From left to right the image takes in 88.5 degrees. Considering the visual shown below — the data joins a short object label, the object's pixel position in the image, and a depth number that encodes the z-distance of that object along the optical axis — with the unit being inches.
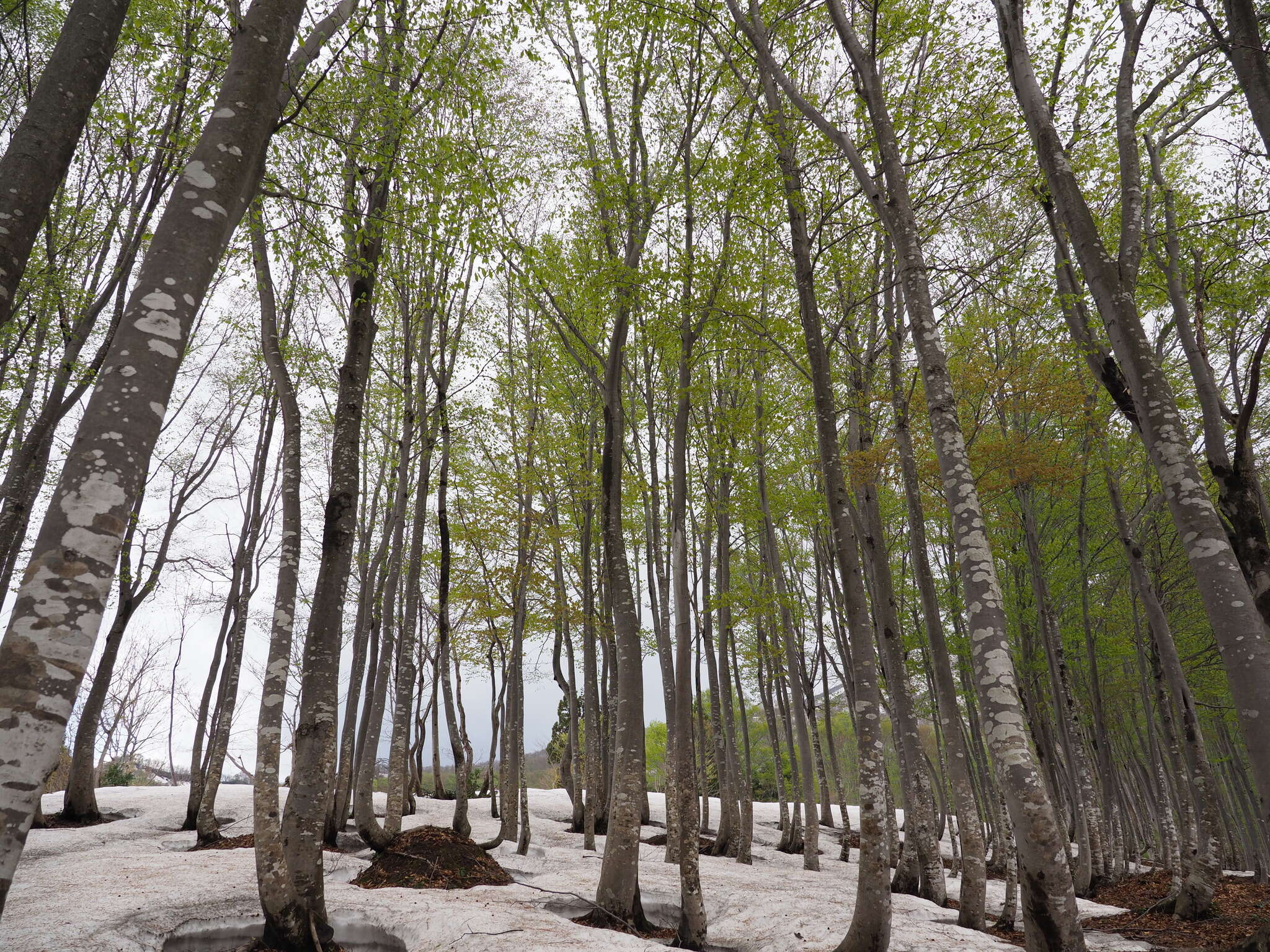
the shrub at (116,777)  893.4
